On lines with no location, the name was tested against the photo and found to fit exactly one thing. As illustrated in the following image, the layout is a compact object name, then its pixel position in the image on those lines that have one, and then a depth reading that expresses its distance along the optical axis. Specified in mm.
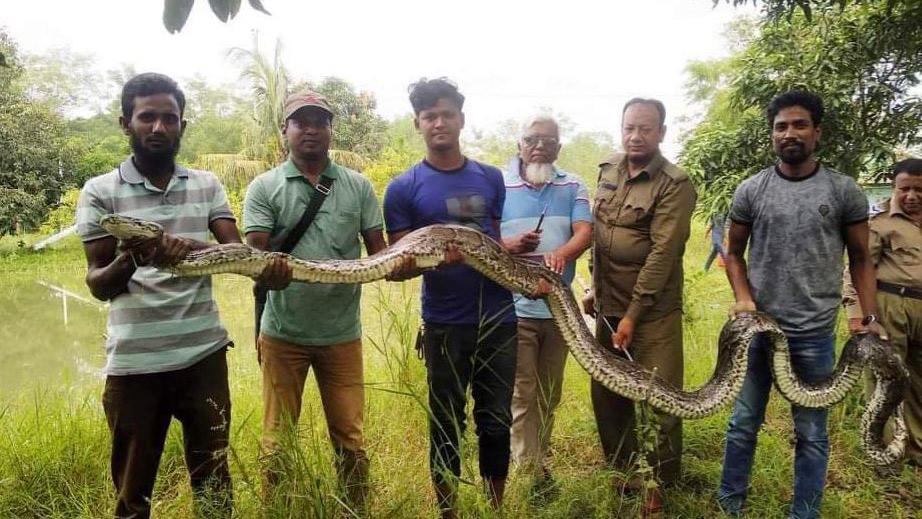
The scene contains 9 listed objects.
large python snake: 2844
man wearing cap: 3129
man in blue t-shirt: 3100
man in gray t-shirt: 3184
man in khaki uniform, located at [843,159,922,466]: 4168
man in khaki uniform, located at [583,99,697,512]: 3402
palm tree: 22016
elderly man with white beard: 3963
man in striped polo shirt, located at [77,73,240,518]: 2693
